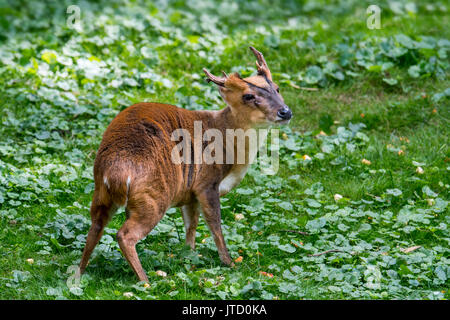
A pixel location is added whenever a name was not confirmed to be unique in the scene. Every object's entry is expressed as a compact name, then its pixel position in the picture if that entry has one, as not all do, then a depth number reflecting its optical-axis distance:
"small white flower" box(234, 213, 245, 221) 13.01
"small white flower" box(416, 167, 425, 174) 14.41
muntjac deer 9.93
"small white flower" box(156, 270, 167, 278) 10.44
